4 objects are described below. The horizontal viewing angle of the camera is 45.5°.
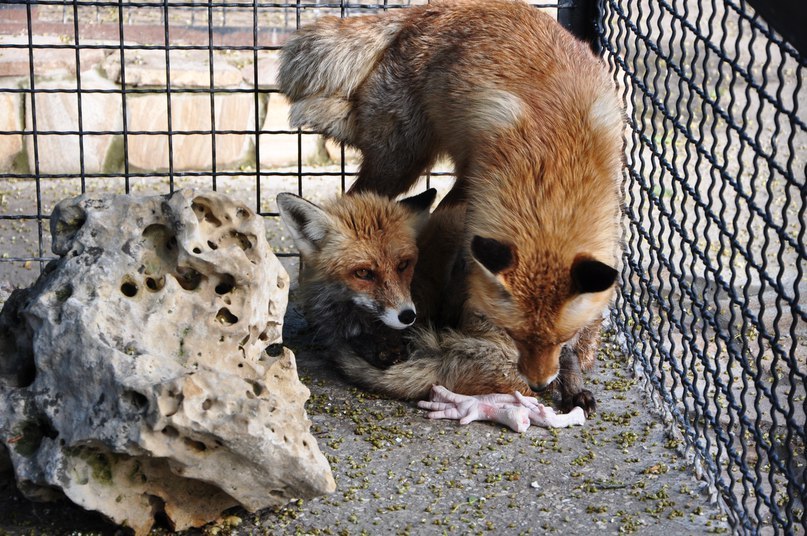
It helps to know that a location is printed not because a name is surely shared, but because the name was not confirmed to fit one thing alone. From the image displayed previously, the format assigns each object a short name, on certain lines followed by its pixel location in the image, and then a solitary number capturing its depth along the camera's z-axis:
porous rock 2.77
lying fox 3.96
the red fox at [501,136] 3.55
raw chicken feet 3.81
